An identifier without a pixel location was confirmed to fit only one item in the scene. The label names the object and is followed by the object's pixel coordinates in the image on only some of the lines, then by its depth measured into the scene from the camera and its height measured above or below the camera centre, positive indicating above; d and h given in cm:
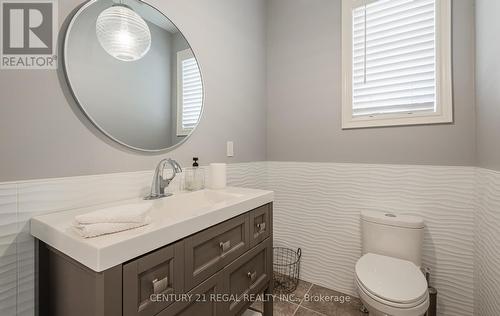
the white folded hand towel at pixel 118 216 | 68 -18
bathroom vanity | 63 -37
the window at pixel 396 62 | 150 +70
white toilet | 109 -66
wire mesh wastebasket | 196 -102
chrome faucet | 122 -12
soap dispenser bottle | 143 -12
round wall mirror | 101 +45
